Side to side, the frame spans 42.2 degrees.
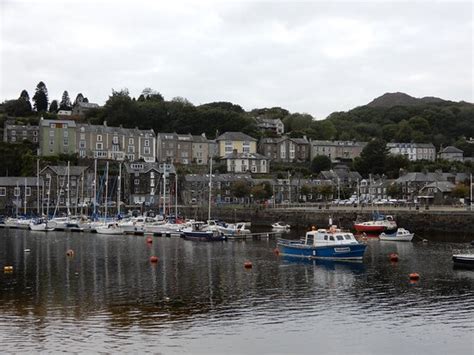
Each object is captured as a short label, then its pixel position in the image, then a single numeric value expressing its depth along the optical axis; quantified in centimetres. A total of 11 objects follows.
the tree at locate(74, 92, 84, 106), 15834
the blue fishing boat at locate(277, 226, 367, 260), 4062
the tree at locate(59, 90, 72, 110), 15250
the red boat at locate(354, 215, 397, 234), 6128
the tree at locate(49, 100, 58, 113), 14950
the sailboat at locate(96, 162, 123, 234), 6544
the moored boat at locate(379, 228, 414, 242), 5512
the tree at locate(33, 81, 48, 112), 14375
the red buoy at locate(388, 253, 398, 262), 4116
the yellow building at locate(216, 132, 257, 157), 12294
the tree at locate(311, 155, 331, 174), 12138
